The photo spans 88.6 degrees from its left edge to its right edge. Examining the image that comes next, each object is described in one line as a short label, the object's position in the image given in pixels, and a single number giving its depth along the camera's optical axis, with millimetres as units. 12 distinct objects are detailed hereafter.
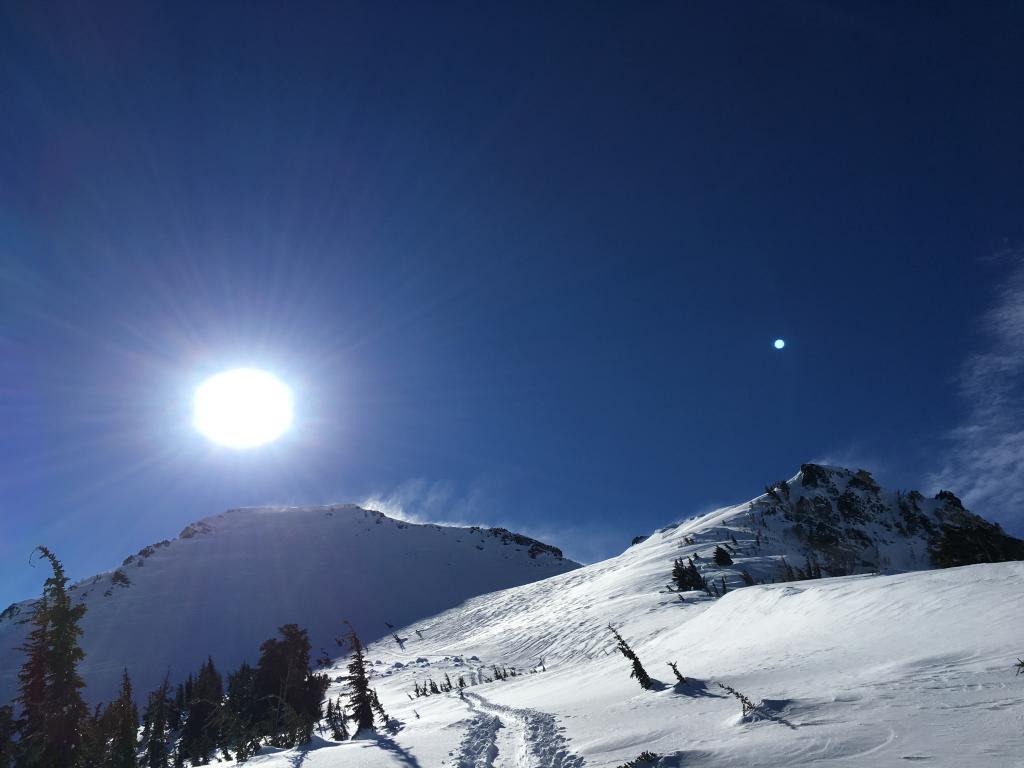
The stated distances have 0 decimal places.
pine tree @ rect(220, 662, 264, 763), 21517
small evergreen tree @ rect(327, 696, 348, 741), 16253
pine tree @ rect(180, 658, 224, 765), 27938
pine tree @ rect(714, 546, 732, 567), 43000
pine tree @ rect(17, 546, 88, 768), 13586
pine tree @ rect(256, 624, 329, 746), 30594
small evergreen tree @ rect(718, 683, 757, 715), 7273
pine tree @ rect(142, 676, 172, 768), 27609
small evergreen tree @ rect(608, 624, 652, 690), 11739
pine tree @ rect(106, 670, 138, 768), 13102
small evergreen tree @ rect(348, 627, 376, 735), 16422
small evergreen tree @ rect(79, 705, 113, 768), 13241
